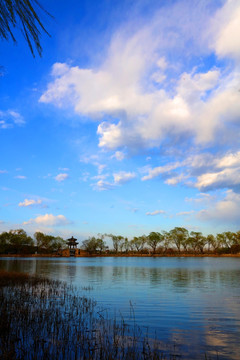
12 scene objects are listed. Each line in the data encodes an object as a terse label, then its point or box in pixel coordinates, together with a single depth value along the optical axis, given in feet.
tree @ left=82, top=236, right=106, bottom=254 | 581.94
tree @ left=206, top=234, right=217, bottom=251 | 554.46
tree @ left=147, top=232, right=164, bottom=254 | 602.44
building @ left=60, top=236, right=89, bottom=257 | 524.93
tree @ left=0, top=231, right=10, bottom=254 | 426.92
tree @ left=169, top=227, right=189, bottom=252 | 575.38
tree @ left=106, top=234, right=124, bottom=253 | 629.10
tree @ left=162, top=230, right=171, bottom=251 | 598.59
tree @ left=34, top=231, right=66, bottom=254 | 501.56
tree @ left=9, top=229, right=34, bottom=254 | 431.84
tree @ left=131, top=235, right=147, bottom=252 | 629.10
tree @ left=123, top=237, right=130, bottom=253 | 641.81
